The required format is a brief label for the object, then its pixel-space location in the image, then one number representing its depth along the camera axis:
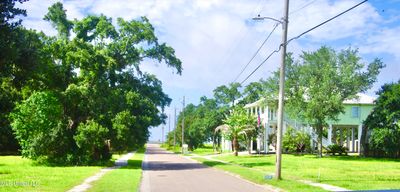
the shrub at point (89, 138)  34.19
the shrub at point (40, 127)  34.91
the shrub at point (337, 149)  58.25
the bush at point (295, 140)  59.59
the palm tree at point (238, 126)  59.97
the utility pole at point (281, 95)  24.25
